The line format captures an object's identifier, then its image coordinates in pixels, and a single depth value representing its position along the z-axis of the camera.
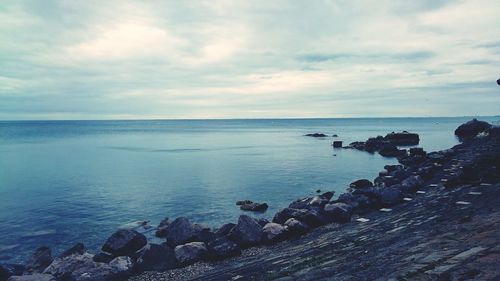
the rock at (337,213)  20.89
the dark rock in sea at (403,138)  88.88
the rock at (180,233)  18.19
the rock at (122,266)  14.60
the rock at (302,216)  20.25
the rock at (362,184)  33.09
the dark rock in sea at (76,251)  16.57
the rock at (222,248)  16.16
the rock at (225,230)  19.13
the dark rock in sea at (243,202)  28.11
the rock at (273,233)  18.00
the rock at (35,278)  13.52
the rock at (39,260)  16.25
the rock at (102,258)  15.98
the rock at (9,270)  14.63
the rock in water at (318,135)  131.93
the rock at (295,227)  18.86
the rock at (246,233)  17.64
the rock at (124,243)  17.48
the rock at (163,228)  21.07
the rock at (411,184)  26.17
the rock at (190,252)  15.77
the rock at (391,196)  23.31
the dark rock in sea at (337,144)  83.82
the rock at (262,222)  20.41
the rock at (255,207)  26.59
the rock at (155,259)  15.32
